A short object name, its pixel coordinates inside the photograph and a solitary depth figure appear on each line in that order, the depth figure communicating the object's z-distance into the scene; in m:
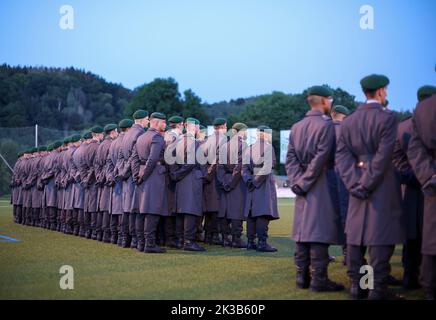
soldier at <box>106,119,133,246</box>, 12.90
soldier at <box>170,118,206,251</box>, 11.93
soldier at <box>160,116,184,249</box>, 12.15
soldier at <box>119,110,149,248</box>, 12.09
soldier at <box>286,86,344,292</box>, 7.50
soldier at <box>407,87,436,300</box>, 6.64
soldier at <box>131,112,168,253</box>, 11.50
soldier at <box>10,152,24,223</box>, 20.89
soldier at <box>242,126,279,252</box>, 11.62
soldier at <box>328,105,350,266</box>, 7.68
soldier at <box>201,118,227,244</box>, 12.52
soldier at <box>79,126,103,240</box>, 14.72
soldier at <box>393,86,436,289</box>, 7.67
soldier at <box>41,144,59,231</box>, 17.83
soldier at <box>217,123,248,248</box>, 12.34
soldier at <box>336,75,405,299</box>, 6.80
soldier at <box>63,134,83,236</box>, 15.88
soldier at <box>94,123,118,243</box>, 14.02
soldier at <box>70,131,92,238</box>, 15.25
